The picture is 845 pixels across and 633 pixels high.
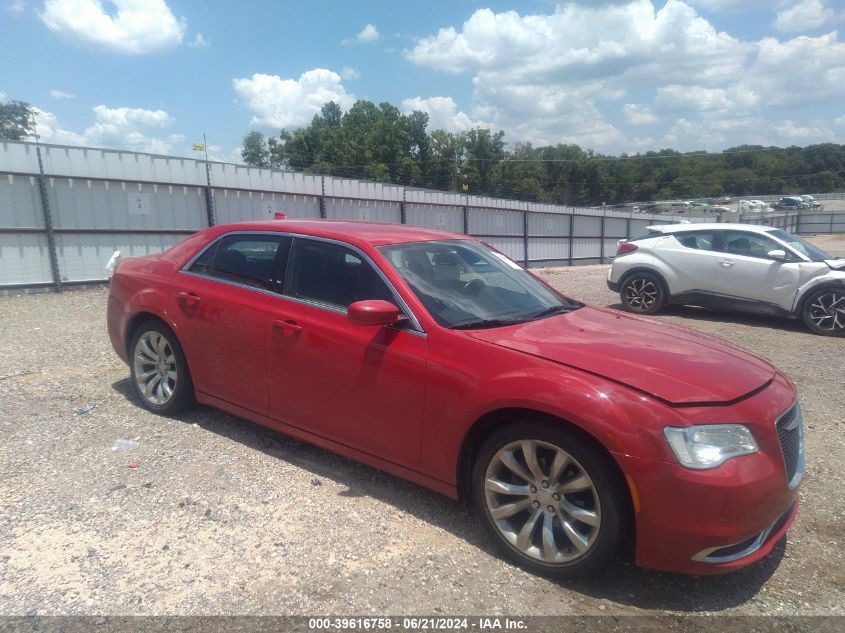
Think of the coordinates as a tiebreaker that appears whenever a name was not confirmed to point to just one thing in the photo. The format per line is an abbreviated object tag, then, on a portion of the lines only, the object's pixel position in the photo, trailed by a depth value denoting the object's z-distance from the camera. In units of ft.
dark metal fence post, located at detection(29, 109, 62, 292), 34.45
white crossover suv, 29.04
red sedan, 8.31
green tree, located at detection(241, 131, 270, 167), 291.58
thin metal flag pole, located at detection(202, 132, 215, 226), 41.63
